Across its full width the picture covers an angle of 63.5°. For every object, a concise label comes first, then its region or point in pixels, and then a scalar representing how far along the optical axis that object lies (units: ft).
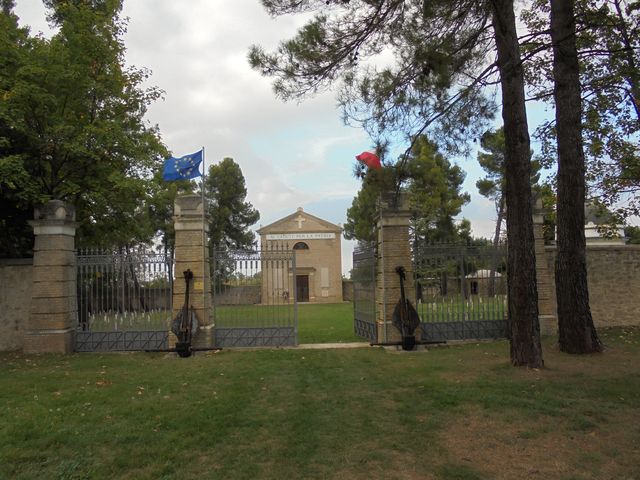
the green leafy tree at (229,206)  132.46
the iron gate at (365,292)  37.11
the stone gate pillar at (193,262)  34.63
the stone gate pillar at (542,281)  37.37
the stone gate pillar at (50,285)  34.60
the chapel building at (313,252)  127.03
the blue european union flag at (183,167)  35.01
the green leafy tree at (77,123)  37.28
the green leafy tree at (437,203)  100.17
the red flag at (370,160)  29.53
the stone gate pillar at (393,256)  34.96
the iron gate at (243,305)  35.81
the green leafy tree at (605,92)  29.84
